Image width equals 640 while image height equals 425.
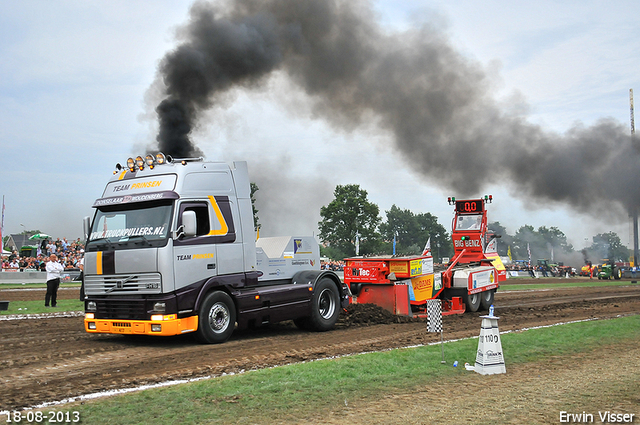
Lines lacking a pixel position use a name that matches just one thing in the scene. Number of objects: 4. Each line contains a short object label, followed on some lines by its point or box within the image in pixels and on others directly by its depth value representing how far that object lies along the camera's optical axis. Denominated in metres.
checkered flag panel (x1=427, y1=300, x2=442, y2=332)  10.48
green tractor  49.34
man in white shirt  16.78
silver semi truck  9.66
